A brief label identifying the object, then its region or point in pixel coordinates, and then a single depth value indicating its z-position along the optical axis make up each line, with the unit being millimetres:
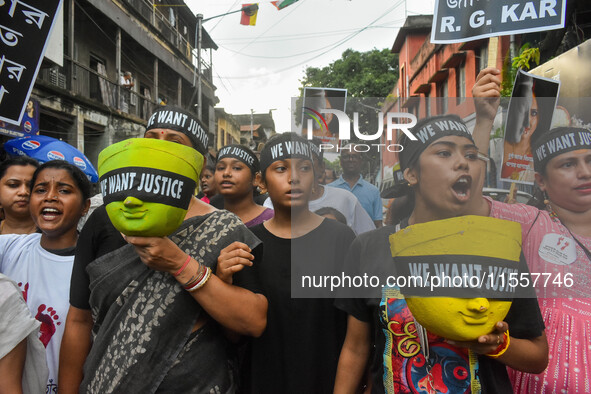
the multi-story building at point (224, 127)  27891
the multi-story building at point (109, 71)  10484
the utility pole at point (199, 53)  12025
